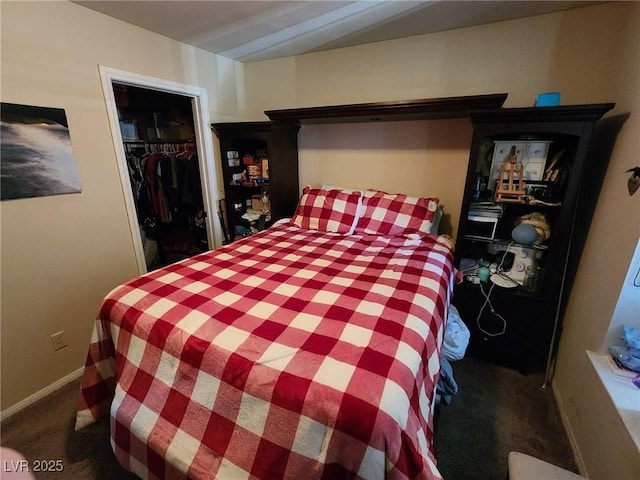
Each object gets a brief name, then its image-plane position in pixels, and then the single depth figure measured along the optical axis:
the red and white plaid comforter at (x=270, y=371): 0.81
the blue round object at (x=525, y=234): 1.75
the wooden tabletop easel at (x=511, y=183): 1.78
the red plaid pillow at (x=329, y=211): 2.26
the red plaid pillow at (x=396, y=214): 2.11
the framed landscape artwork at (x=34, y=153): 1.48
